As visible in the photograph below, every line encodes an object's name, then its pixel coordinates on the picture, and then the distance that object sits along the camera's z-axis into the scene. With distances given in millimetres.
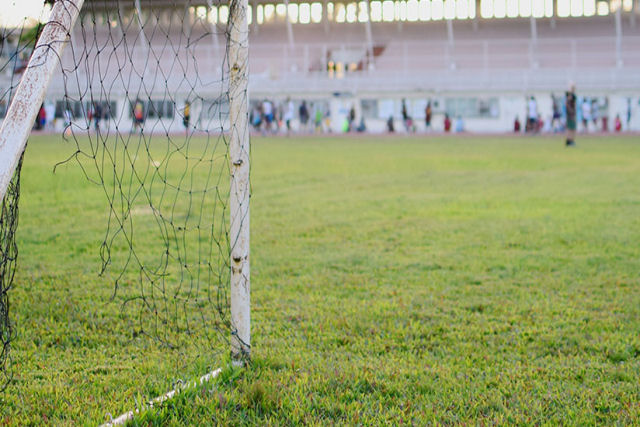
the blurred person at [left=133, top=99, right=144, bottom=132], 39653
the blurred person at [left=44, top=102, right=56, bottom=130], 42159
